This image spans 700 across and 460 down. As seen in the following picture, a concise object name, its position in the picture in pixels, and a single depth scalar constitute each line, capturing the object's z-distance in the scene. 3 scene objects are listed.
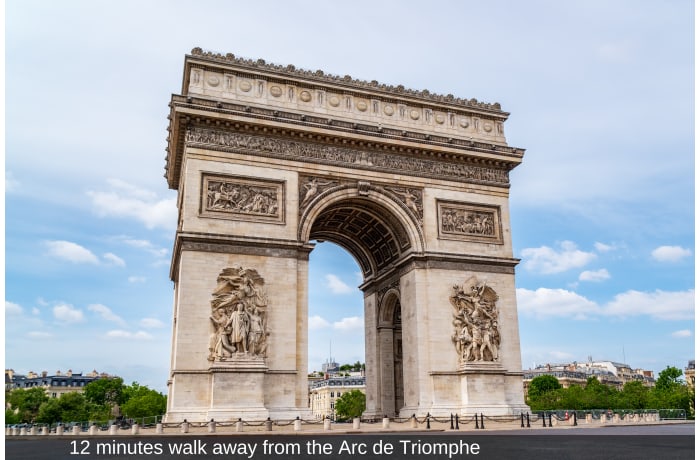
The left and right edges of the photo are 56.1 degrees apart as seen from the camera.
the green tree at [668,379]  82.06
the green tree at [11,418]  83.38
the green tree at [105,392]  90.94
